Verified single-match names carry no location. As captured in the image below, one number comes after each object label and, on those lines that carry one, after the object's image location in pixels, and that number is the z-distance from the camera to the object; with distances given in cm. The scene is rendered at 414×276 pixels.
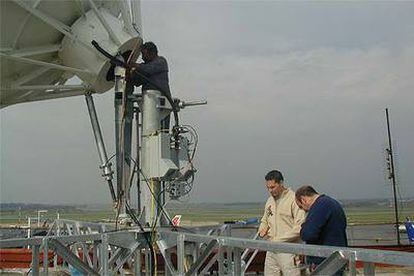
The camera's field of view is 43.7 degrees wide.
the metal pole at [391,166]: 1906
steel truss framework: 379
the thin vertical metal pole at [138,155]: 812
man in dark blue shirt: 556
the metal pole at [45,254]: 617
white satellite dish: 813
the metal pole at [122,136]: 812
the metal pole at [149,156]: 791
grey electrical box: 774
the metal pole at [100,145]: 830
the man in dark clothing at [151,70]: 811
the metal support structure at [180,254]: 667
